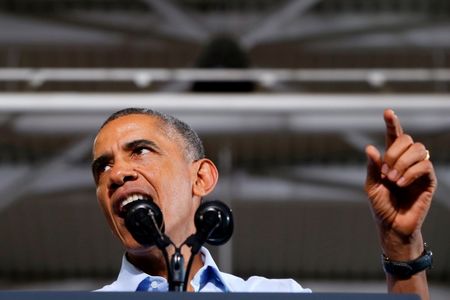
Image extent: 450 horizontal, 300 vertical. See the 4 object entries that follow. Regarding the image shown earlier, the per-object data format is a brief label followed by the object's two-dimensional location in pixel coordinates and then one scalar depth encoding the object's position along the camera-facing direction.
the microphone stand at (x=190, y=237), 4.29
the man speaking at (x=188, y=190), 4.70
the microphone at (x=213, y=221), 4.32
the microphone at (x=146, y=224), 4.29
